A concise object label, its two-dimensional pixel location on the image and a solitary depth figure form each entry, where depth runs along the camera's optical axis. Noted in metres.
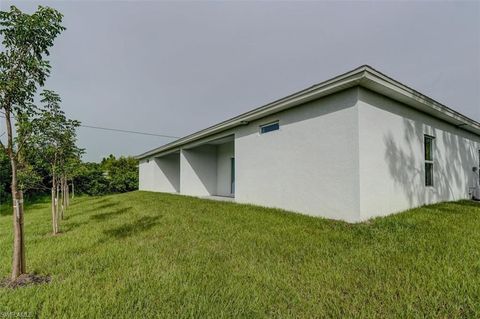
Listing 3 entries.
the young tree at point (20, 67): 2.48
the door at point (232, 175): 12.13
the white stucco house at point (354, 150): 5.04
